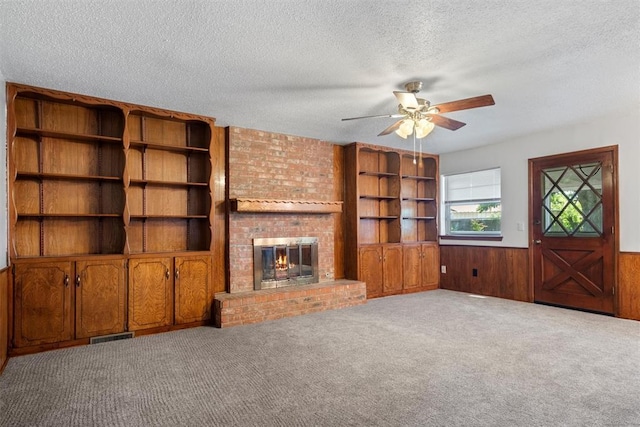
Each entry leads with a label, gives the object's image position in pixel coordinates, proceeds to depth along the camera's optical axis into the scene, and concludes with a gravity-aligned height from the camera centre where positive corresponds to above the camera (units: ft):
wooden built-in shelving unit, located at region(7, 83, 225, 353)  11.48 +0.18
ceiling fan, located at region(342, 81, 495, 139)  10.11 +3.23
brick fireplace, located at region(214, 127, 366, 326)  15.20 +0.04
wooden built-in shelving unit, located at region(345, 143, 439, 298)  19.16 -0.04
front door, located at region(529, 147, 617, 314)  15.16 -0.48
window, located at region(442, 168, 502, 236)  19.74 +0.85
